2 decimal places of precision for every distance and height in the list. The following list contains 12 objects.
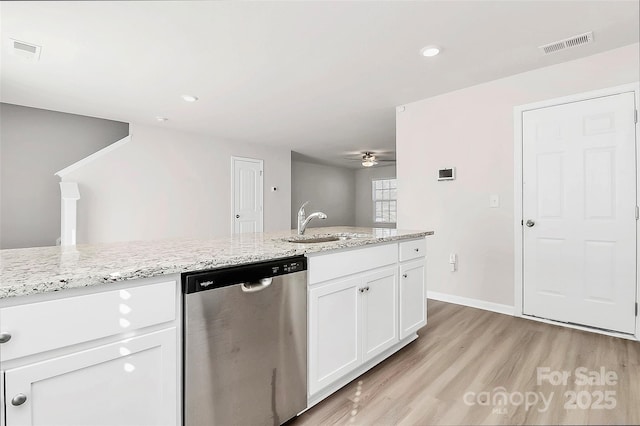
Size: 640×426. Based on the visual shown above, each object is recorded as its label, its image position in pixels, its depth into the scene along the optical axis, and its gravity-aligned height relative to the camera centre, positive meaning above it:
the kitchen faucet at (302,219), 2.02 -0.04
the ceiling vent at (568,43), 2.27 +1.26
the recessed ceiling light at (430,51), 2.44 +1.27
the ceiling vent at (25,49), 2.31 +1.25
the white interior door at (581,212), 2.41 -0.01
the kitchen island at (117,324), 0.85 -0.36
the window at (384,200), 9.33 +0.37
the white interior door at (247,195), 5.85 +0.34
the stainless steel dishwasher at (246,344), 1.15 -0.54
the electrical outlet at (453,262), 3.37 -0.54
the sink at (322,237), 2.01 -0.17
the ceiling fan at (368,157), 7.24 +1.27
